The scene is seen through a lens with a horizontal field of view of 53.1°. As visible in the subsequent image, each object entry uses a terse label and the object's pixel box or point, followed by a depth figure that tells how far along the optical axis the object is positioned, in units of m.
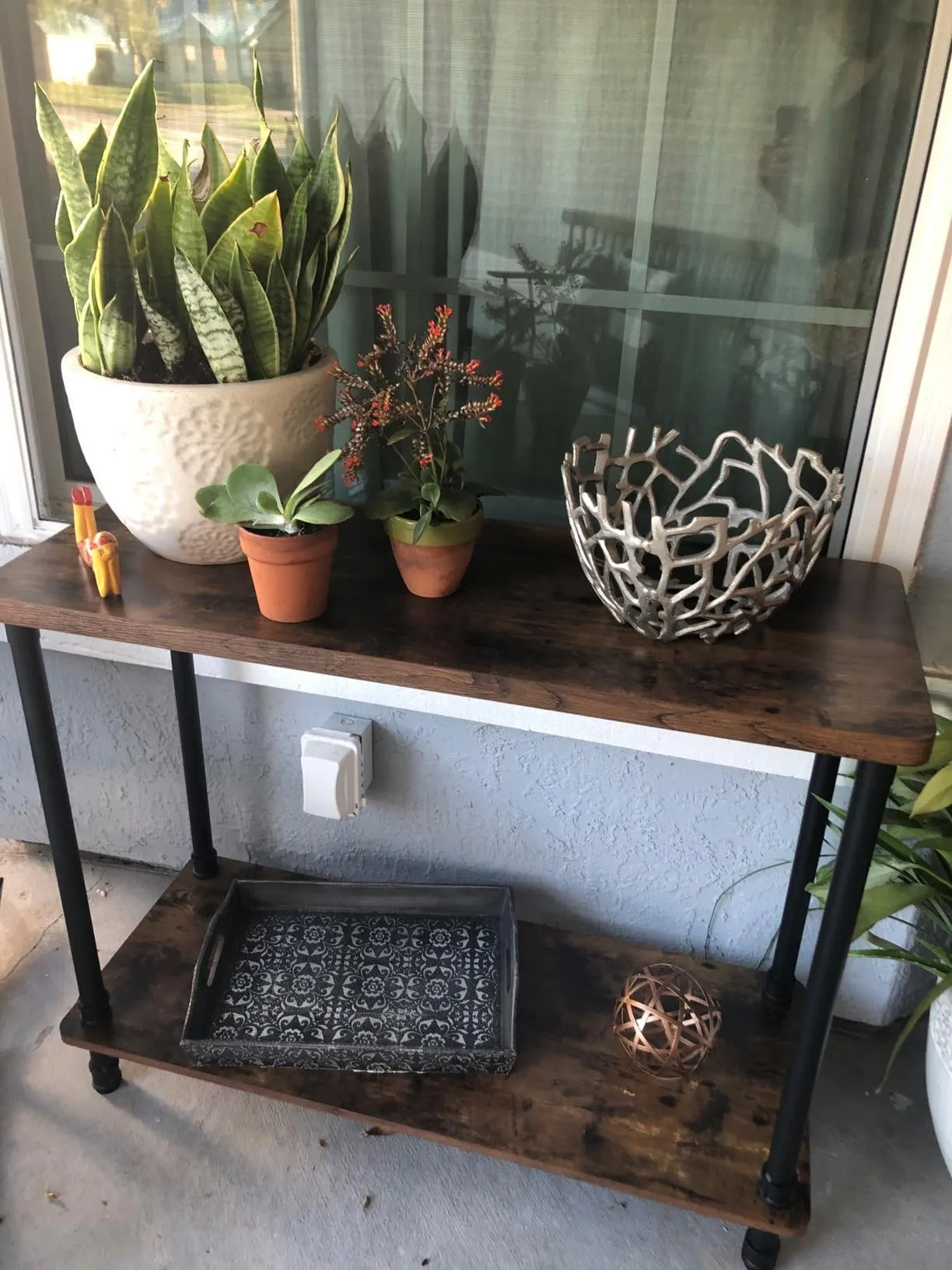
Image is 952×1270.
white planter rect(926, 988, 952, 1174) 1.06
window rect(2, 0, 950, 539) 0.97
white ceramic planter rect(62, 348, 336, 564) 0.89
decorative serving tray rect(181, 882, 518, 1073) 1.11
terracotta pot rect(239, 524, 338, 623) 0.85
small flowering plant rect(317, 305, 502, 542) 0.89
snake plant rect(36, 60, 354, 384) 0.87
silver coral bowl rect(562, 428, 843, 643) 0.80
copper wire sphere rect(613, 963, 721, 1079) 1.09
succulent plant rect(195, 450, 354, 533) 0.84
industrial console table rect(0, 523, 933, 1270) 0.81
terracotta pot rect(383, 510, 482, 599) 0.91
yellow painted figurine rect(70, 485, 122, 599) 0.92
